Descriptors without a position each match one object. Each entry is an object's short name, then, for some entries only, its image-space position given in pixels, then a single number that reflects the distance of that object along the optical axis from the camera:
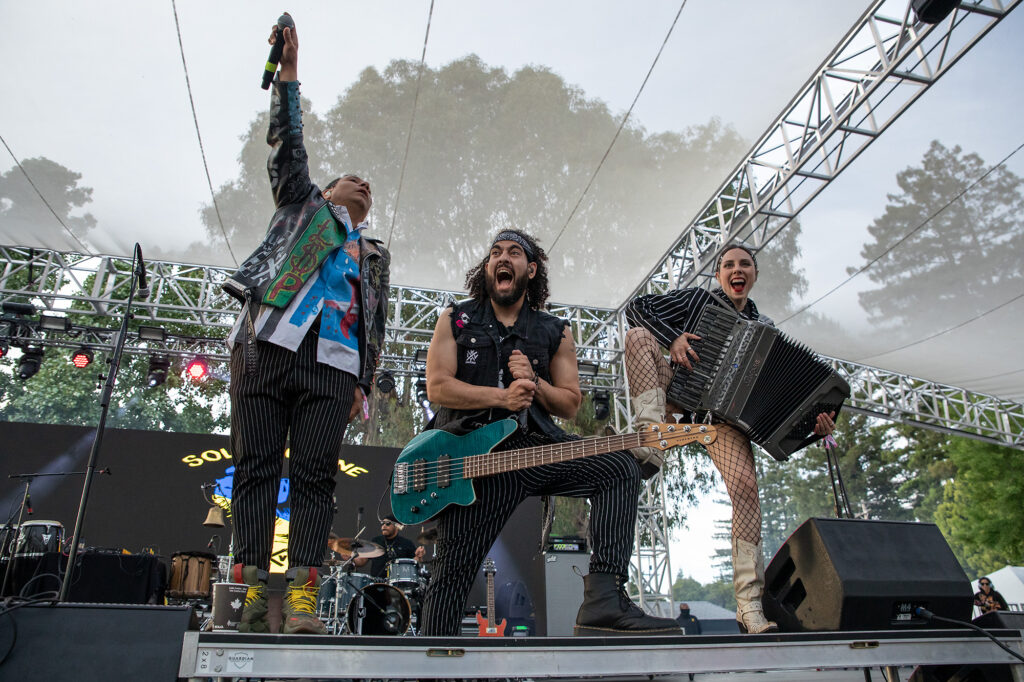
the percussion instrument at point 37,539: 5.64
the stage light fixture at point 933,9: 5.06
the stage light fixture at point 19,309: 9.91
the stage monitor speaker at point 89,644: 1.48
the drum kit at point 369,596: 4.50
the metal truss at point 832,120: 5.84
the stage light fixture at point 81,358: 10.47
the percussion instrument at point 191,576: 7.04
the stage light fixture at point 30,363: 10.41
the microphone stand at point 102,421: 3.46
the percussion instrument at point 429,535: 3.88
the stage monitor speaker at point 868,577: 2.28
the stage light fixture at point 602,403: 11.65
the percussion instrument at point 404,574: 6.60
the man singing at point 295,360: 2.20
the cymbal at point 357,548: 6.71
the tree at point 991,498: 15.90
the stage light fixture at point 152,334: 10.32
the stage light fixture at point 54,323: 10.13
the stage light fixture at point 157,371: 11.43
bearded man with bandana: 2.31
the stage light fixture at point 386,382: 11.06
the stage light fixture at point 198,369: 11.07
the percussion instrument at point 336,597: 6.12
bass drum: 4.42
